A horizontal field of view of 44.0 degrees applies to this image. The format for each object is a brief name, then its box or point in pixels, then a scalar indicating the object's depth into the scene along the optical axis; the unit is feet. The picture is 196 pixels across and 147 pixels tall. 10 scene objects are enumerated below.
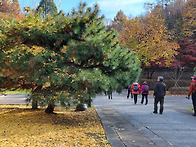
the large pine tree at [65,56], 23.41
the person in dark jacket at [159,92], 32.94
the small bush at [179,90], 86.07
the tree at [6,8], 92.10
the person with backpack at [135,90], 47.61
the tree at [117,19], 90.09
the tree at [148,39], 87.40
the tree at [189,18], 108.17
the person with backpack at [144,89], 46.40
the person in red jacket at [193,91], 31.39
